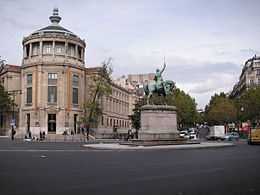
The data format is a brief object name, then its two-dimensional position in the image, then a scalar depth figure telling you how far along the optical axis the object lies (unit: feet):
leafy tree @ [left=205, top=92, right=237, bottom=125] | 216.74
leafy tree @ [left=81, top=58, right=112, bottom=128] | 167.44
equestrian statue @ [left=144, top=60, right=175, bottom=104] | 84.26
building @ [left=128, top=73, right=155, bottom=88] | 407.53
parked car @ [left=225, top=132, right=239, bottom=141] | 139.24
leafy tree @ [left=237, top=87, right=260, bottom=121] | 171.94
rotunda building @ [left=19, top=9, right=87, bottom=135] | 189.83
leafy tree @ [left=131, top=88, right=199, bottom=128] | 191.61
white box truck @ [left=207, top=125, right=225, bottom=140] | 140.66
